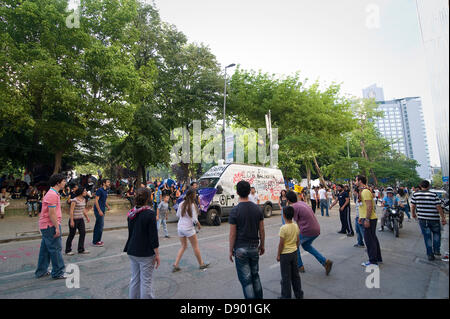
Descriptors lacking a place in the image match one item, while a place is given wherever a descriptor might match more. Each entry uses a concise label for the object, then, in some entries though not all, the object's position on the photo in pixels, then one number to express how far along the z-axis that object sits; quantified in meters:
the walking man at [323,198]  14.38
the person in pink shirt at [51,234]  4.66
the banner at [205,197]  10.66
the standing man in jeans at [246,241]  3.23
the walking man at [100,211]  7.13
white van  11.09
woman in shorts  5.16
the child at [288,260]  3.57
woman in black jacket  3.26
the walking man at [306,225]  4.64
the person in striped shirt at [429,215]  5.51
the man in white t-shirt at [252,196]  9.37
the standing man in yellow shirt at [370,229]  5.12
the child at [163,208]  8.90
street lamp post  18.39
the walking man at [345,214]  8.65
